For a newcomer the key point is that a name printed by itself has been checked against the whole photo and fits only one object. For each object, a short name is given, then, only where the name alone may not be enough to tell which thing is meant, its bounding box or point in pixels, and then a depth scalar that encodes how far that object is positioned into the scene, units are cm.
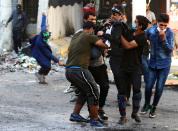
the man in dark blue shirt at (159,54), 1923
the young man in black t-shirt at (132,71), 1817
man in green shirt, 1761
